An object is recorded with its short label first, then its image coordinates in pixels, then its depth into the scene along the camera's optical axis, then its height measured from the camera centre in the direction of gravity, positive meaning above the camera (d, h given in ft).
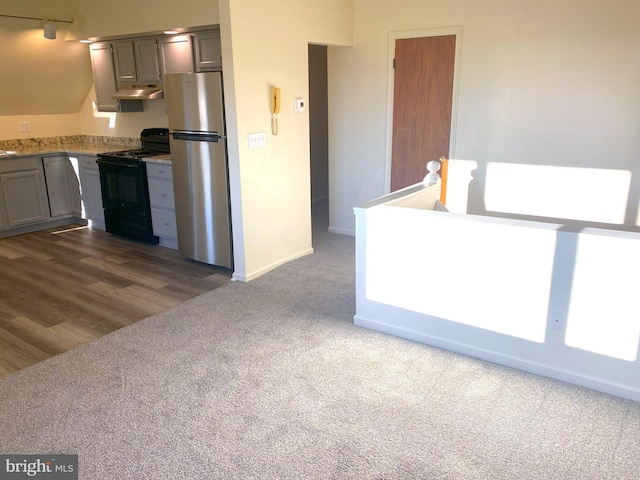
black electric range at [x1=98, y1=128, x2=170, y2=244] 16.72 -2.53
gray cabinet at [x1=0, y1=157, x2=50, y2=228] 17.75 -2.79
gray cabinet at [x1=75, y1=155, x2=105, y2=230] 18.52 -2.85
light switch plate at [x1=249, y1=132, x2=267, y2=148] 13.21 -0.75
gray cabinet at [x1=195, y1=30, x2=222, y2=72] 14.92 +1.81
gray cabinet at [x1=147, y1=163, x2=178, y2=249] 15.97 -2.88
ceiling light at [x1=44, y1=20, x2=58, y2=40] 16.79 +2.77
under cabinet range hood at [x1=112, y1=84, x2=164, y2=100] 17.04 +0.70
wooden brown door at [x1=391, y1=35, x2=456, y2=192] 14.85 +0.19
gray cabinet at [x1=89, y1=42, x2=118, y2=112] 18.35 +1.40
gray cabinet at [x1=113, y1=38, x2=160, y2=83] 16.87 +1.78
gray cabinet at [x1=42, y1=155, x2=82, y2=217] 19.04 -2.78
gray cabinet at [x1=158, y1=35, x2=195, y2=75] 15.72 +1.85
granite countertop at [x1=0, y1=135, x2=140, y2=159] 18.74 -1.28
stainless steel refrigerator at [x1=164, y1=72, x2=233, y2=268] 13.24 -1.45
